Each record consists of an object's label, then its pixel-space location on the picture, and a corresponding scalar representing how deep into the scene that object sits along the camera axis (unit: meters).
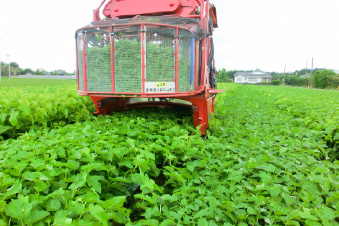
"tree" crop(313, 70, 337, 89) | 46.25
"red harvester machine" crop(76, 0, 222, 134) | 3.90
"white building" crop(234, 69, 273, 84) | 87.19
